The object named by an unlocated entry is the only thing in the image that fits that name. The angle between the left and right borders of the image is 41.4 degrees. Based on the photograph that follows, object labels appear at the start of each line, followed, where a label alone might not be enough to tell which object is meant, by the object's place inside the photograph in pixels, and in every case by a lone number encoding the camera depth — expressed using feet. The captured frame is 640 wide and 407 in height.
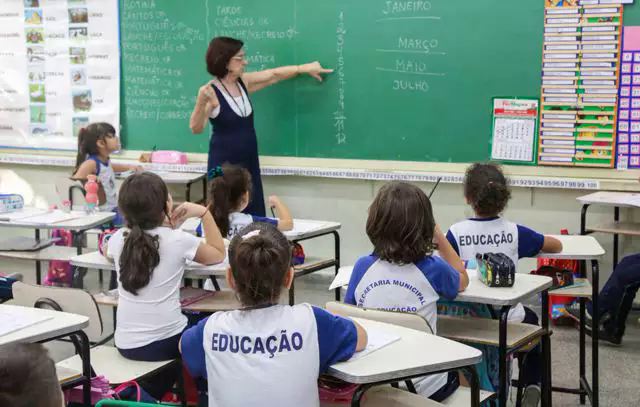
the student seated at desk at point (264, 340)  7.45
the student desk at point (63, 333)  8.35
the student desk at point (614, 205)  16.02
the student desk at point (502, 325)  9.94
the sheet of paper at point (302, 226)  14.03
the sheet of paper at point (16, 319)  8.54
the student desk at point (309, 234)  13.84
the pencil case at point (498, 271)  10.32
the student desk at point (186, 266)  11.86
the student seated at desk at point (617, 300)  15.42
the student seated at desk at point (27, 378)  4.96
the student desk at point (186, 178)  19.97
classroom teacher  18.08
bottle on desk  16.93
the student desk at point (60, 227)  15.56
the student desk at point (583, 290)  12.25
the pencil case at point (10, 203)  16.71
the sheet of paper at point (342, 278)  10.87
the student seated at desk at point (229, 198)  13.53
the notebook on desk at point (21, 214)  15.99
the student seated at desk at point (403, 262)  9.50
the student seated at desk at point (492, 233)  11.76
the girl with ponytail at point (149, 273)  10.68
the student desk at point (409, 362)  7.48
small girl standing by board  19.21
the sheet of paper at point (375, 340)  7.90
